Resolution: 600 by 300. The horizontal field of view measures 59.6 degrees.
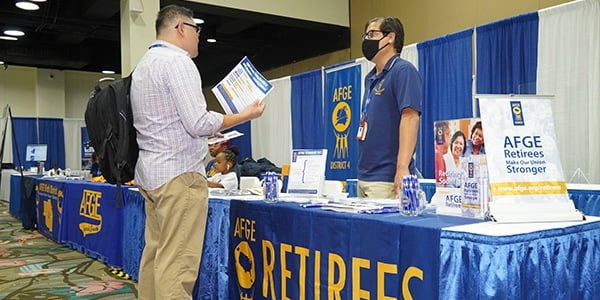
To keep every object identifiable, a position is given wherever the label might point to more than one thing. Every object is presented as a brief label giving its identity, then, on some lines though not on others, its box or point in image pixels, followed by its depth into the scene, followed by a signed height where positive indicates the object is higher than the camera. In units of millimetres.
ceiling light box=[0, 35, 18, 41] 8815 +1978
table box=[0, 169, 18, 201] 10398 -661
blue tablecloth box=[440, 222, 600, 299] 1092 -256
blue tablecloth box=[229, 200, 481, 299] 1258 -293
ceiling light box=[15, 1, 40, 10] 6414 +1847
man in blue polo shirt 1835 +128
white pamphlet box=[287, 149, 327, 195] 2002 -83
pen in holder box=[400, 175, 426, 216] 1434 -131
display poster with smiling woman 1315 -51
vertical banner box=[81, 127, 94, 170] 11773 +36
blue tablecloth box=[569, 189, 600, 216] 2674 -274
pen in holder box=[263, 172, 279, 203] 1944 -139
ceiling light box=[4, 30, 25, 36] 8336 +1950
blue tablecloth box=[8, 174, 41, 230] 6156 -585
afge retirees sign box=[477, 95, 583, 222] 1252 -32
